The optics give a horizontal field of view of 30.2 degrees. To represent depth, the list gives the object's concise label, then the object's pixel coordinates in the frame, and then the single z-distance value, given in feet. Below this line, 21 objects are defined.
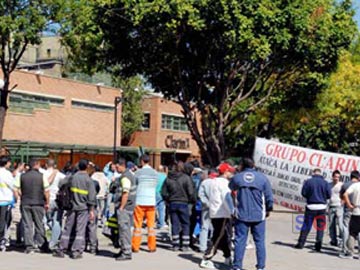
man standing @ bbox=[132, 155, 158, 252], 41.57
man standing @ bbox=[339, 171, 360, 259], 43.73
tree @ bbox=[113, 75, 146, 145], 179.22
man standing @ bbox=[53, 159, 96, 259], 39.14
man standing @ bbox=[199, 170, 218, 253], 41.75
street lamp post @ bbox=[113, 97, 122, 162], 143.15
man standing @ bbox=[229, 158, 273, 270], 35.29
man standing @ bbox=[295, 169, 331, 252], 46.60
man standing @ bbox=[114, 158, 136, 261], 39.11
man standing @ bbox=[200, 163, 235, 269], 37.99
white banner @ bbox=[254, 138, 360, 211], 56.03
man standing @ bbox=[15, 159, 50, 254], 40.37
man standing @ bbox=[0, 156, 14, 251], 40.68
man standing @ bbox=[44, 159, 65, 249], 41.11
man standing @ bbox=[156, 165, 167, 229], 55.42
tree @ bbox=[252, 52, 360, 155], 95.71
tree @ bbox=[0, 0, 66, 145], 65.10
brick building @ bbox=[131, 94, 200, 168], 189.16
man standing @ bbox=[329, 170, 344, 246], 49.14
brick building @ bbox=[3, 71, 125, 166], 135.54
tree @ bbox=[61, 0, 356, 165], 67.82
